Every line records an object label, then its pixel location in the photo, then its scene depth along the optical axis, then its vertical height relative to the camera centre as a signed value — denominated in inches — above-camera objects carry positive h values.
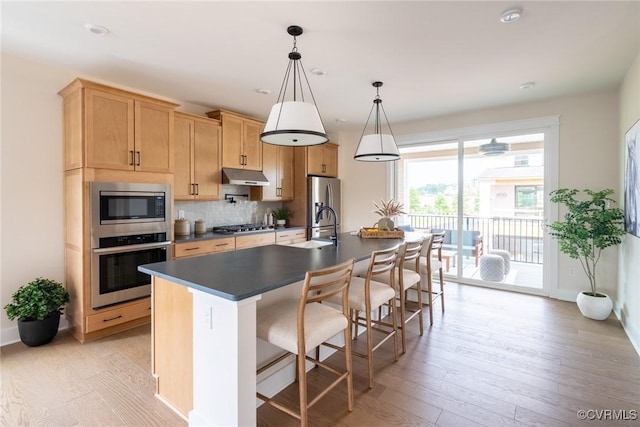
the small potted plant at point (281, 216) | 212.8 -4.6
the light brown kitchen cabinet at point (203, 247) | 144.0 -17.9
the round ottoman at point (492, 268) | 189.6 -35.2
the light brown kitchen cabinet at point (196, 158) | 154.3 +26.1
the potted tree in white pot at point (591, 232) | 137.6 -10.3
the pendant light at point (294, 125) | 86.7 +23.1
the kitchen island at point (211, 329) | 63.9 -26.1
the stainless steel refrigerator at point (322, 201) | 212.2 +6.0
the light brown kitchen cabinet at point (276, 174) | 197.5 +22.8
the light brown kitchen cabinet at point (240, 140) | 174.4 +39.1
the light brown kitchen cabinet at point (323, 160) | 216.6 +34.7
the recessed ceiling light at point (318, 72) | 128.2 +56.0
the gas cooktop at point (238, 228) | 170.7 -10.7
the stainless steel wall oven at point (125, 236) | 119.7 -10.6
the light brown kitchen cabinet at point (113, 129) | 117.5 +31.7
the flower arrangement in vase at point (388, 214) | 140.5 -2.2
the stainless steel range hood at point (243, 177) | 172.2 +17.9
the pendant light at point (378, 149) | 127.1 +24.2
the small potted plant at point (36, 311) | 112.1 -35.5
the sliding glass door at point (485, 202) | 180.9 +4.1
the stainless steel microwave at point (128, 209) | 119.0 +0.2
